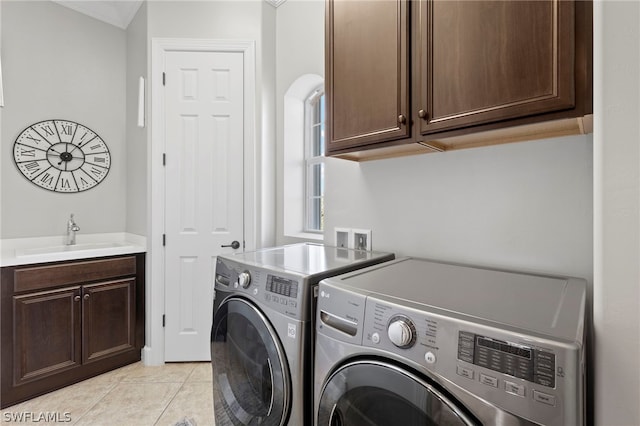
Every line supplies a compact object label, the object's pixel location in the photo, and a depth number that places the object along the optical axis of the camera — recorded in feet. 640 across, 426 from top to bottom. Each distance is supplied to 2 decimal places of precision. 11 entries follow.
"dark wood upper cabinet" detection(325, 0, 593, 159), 2.82
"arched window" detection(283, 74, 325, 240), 8.43
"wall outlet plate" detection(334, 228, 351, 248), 6.17
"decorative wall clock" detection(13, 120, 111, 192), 8.13
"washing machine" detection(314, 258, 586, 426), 1.96
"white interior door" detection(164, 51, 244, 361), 8.00
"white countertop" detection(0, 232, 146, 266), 6.65
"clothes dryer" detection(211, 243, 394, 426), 3.58
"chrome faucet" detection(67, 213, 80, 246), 8.45
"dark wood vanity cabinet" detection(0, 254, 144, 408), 6.34
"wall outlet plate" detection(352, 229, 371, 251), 5.82
